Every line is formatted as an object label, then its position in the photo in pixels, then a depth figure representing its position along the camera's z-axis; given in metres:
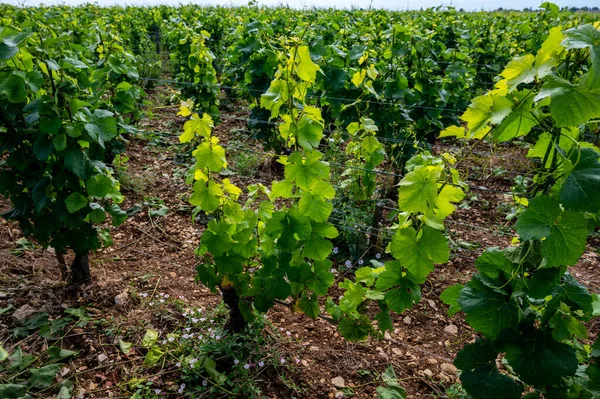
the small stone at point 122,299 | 2.76
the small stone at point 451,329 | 2.77
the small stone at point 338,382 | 2.29
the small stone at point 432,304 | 2.97
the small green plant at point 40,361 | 2.12
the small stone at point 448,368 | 2.43
